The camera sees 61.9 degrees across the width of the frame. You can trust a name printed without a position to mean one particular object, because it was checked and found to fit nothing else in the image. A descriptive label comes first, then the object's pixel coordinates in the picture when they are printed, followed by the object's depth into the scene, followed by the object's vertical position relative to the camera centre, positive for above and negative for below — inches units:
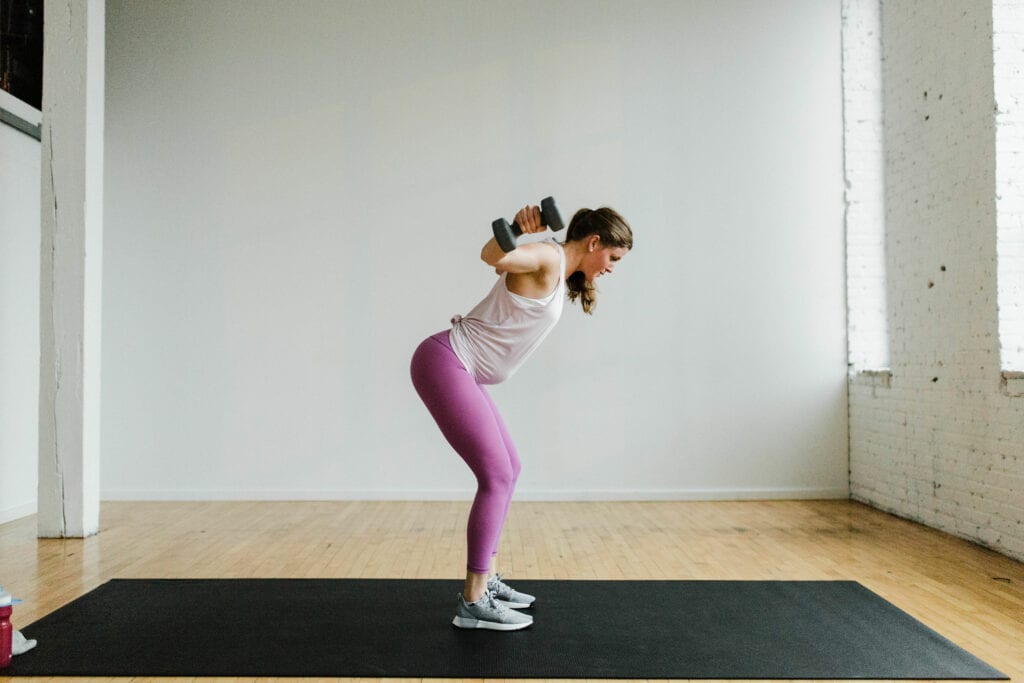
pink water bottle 83.8 -27.9
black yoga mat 86.6 -32.7
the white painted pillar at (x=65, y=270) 153.9 +14.5
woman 97.7 -1.7
